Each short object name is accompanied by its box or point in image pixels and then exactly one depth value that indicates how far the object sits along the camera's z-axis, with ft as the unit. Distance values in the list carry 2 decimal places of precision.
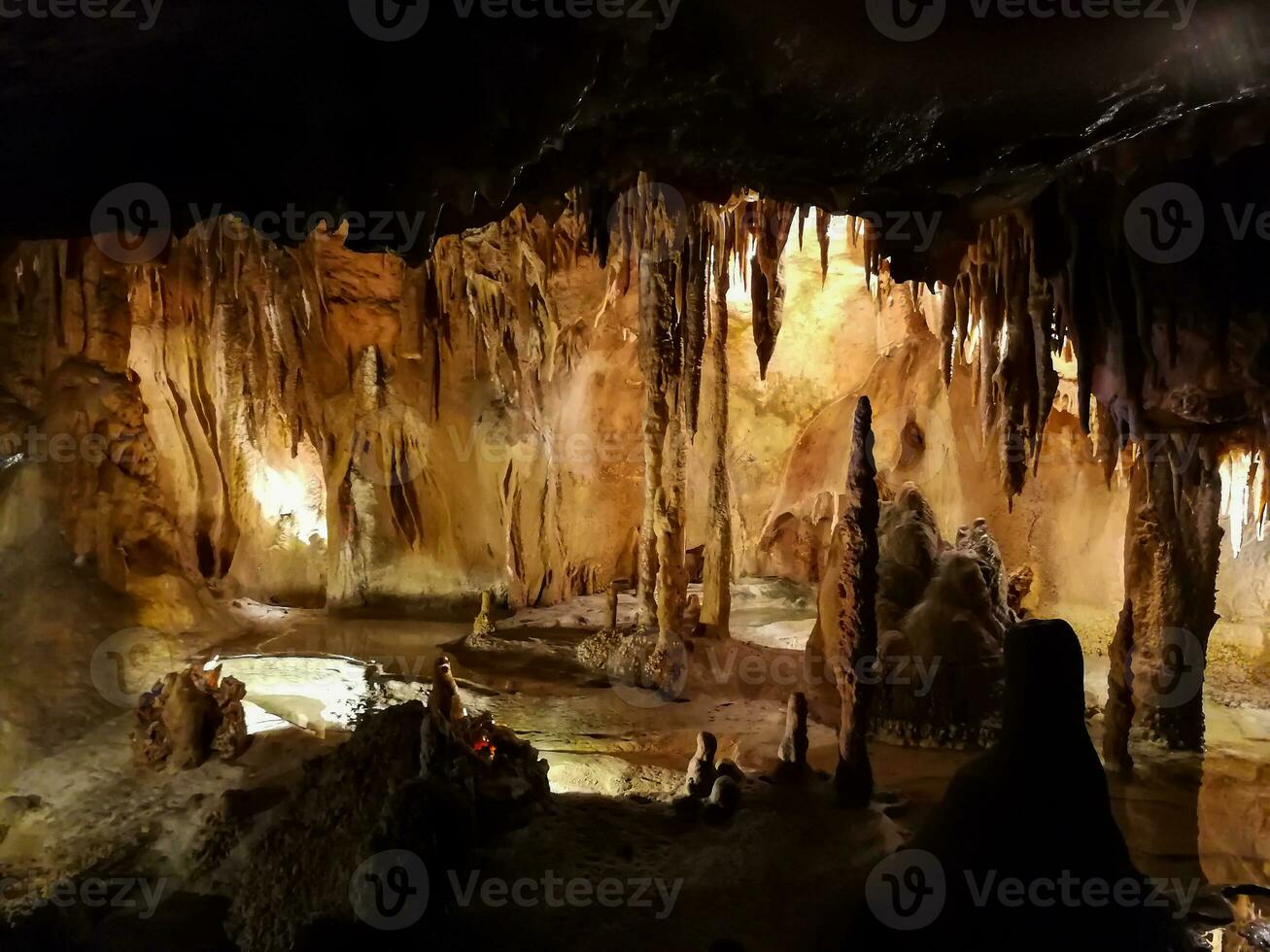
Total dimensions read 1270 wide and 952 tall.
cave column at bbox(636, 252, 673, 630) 29.12
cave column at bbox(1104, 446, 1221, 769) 22.02
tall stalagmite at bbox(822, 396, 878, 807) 17.56
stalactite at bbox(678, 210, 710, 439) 26.89
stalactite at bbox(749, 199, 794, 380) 25.84
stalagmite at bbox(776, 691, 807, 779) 18.72
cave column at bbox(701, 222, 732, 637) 32.37
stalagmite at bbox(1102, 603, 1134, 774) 20.70
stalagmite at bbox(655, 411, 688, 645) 29.43
